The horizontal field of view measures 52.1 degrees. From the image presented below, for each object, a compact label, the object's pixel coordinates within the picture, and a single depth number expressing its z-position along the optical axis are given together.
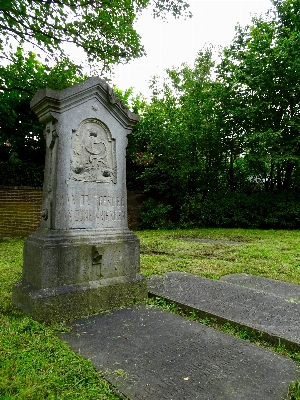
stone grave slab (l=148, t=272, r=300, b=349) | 2.70
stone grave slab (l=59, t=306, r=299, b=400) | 1.87
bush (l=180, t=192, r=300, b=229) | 12.37
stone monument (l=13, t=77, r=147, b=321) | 3.15
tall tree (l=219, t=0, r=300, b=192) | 11.97
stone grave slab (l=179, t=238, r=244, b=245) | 8.92
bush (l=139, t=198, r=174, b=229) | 12.98
